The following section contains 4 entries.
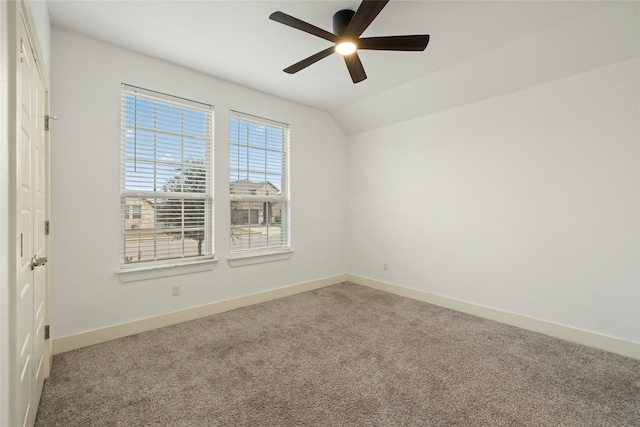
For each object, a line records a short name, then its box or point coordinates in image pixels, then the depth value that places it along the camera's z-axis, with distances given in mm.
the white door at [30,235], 1295
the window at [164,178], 2975
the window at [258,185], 3768
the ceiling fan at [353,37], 1984
